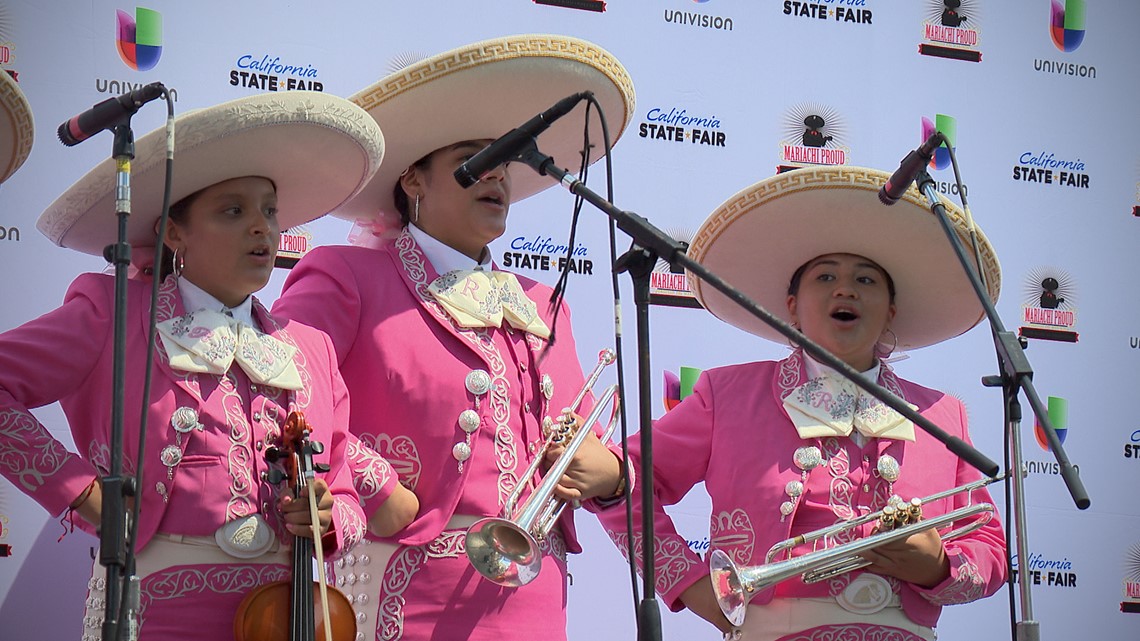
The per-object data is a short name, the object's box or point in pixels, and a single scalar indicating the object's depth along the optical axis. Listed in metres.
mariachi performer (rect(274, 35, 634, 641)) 6.05
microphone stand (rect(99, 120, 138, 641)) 4.51
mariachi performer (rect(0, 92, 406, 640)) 5.36
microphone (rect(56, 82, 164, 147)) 4.81
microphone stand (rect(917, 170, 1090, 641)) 5.25
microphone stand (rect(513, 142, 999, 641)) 4.66
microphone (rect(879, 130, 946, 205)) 5.88
